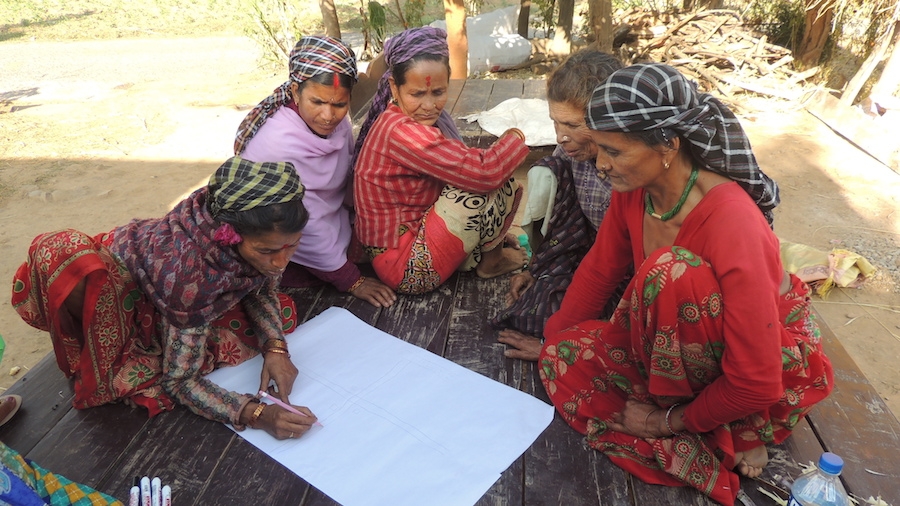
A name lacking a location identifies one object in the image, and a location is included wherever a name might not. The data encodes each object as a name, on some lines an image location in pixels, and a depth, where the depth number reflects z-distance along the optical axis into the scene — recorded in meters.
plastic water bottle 1.31
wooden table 1.45
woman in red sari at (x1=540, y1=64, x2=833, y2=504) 1.25
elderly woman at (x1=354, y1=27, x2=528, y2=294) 2.02
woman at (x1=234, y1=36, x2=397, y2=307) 2.03
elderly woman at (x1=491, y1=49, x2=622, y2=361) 1.94
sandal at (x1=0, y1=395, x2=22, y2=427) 1.69
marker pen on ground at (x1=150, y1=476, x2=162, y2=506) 1.39
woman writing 1.51
